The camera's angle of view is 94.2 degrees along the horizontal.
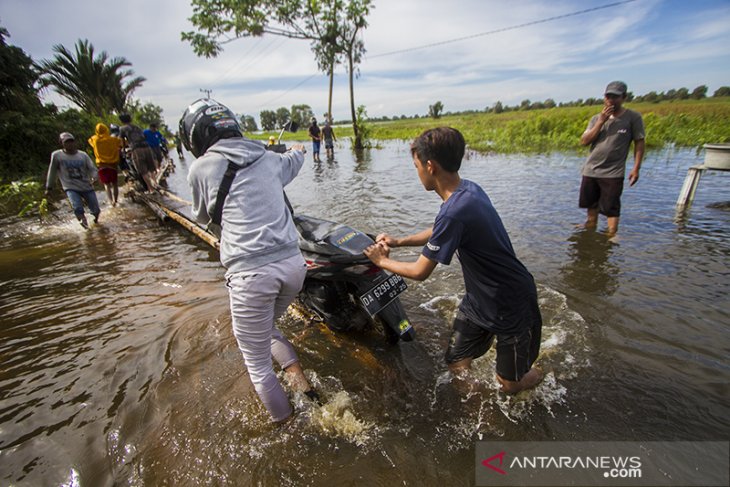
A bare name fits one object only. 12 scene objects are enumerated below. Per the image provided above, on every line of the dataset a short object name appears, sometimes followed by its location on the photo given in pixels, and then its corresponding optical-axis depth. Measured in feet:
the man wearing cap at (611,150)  14.99
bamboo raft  17.08
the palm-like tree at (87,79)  66.62
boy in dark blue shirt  6.12
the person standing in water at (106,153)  25.89
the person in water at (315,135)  55.66
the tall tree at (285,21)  59.31
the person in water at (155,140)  34.32
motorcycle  8.60
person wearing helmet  6.08
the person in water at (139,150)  28.25
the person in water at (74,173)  21.08
